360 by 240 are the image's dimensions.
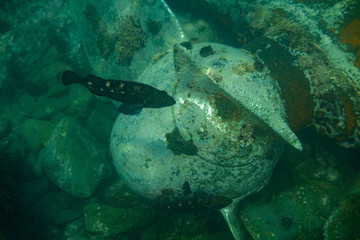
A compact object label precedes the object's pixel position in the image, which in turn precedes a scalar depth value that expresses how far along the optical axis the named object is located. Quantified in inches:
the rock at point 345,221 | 122.7
